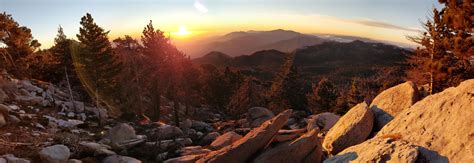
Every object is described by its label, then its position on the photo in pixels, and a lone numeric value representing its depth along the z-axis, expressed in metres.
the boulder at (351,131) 16.98
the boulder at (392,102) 18.77
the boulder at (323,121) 30.24
